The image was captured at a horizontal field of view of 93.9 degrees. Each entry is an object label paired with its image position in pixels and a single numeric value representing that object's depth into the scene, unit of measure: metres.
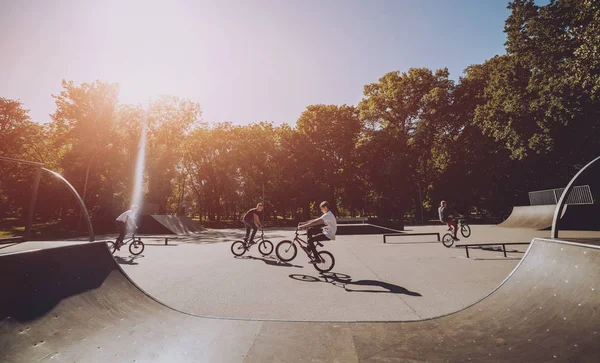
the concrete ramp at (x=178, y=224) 26.25
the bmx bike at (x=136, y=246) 12.36
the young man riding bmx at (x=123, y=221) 11.27
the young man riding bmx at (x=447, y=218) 12.37
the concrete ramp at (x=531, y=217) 18.83
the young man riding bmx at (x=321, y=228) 7.64
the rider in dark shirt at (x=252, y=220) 11.11
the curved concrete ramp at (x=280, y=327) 2.66
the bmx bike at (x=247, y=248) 11.44
